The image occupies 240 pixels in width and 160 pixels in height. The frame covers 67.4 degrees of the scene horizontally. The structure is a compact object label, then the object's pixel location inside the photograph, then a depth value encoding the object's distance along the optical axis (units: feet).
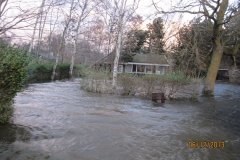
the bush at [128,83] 39.93
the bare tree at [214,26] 44.77
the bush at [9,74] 16.04
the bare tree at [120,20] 43.10
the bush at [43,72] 59.55
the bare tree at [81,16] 73.84
